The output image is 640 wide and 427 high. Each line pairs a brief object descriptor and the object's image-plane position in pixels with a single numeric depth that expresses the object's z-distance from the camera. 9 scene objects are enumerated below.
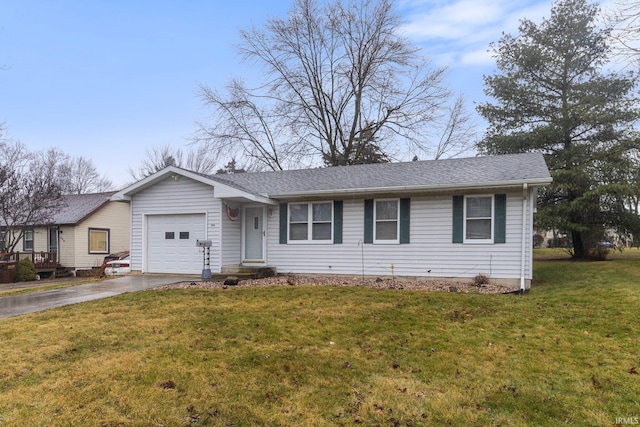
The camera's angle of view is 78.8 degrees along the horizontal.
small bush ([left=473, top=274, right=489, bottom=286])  10.17
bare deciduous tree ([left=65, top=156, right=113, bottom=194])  37.91
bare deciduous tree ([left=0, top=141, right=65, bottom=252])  18.86
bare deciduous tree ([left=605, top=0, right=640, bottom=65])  10.45
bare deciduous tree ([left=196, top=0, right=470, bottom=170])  24.05
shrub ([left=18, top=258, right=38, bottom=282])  17.99
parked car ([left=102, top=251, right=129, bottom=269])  20.34
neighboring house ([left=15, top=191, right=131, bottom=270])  20.78
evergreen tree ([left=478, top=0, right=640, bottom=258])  16.34
